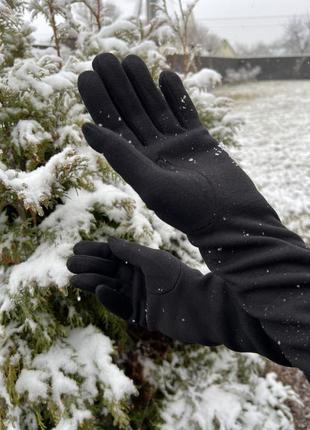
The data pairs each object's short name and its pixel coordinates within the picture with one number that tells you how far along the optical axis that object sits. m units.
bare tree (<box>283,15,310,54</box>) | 18.22
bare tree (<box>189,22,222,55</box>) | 15.71
